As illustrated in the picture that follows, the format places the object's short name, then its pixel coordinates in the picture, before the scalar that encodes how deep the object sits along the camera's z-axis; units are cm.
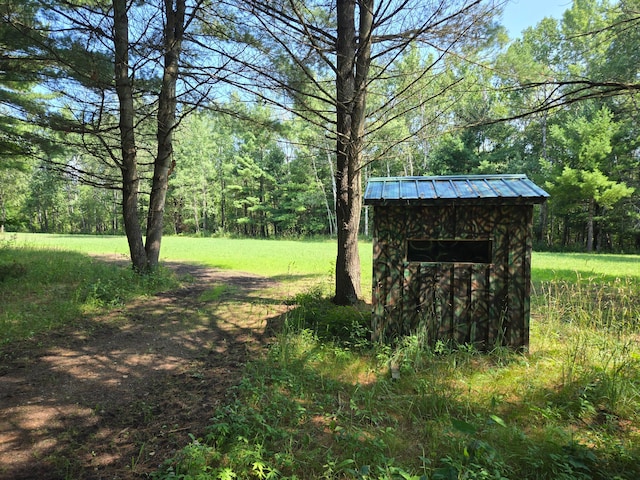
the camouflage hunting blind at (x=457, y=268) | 408
